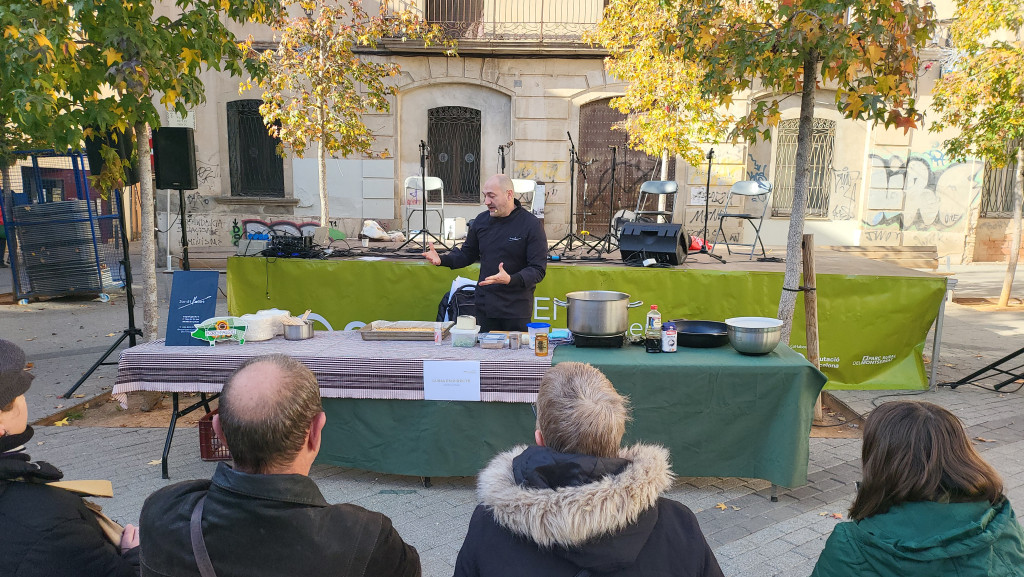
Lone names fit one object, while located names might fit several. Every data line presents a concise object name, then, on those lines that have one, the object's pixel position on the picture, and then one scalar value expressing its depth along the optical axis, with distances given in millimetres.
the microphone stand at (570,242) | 8966
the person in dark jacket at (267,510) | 1502
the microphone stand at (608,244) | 8824
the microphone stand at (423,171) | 8844
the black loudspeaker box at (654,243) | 7293
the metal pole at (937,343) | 6621
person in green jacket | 1792
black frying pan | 4352
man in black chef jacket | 5176
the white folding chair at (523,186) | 11531
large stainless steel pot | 4211
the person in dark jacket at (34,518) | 1647
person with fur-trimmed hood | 1559
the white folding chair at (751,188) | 8781
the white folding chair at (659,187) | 9188
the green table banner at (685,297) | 6688
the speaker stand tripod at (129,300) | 6393
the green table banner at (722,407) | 4016
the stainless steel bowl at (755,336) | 4125
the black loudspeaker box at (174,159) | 6508
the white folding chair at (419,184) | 11750
